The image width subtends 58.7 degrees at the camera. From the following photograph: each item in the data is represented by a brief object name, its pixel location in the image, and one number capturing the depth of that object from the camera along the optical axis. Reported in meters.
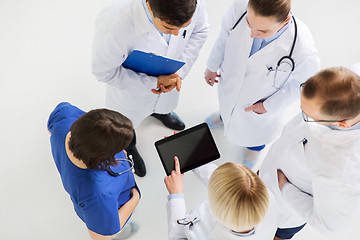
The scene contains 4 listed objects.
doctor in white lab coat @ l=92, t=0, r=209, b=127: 1.37
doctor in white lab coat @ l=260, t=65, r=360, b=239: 1.08
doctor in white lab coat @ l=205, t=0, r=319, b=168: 1.41
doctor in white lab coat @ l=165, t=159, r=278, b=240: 1.02
